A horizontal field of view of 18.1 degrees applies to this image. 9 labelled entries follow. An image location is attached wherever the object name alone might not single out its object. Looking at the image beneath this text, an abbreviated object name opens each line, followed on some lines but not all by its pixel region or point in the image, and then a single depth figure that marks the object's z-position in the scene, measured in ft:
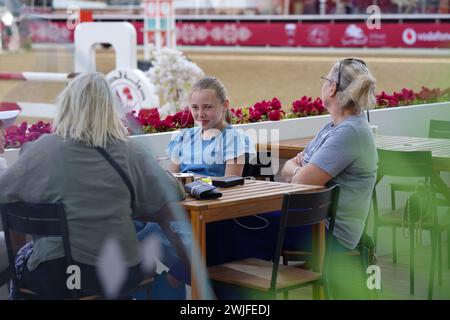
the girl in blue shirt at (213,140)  20.38
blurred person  15.11
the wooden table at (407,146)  22.02
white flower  49.69
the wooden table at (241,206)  15.97
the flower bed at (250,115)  22.10
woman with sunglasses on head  18.78
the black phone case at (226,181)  18.00
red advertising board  108.74
